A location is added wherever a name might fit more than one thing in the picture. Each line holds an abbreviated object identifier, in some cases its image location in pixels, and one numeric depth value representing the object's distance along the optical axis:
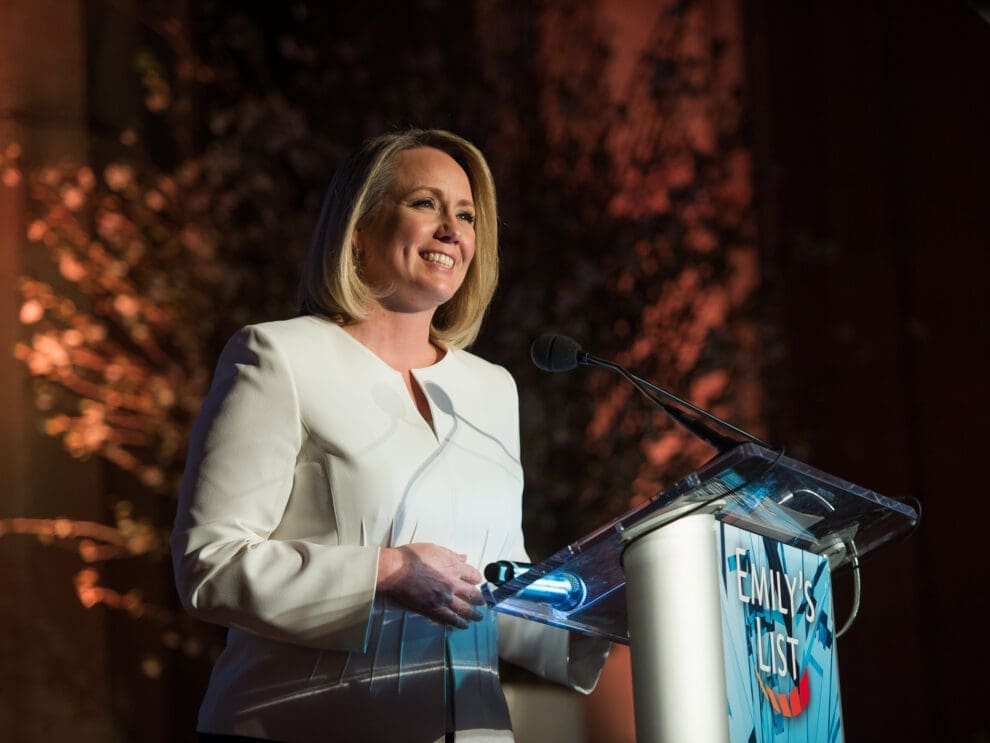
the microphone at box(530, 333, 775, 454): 5.60
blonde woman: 5.65
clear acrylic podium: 5.38
